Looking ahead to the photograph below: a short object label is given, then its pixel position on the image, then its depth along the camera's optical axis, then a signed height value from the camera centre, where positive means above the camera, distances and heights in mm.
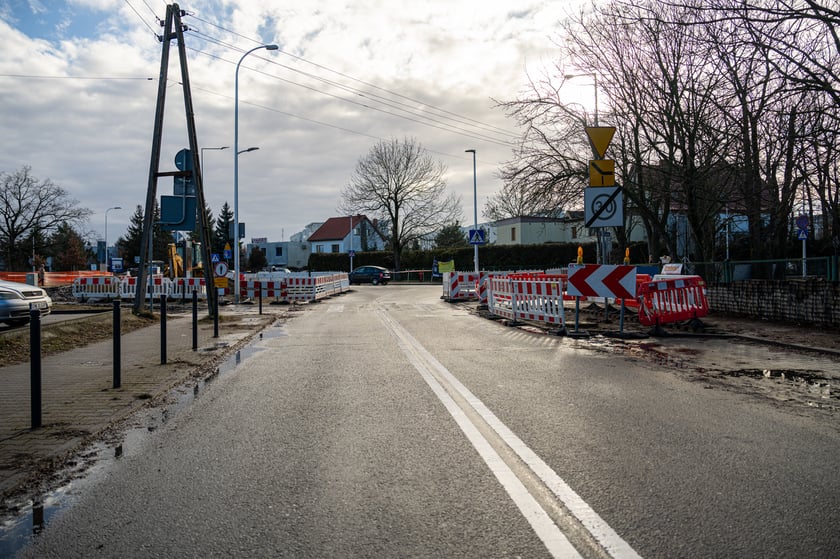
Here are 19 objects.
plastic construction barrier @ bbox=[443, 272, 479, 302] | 28125 -769
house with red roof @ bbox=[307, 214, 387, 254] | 91500 +4740
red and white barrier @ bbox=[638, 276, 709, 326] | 14508 -792
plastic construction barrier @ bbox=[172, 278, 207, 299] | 29862 -838
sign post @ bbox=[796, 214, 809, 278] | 22441 +1518
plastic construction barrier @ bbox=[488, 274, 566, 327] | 15133 -843
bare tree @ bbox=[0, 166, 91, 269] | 63625 +5244
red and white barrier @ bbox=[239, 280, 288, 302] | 30516 -1006
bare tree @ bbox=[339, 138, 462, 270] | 60188 +6595
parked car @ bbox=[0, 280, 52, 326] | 13039 -657
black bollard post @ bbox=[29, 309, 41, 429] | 5707 -864
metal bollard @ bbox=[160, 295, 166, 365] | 9734 -921
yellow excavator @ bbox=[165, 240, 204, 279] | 34641 +463
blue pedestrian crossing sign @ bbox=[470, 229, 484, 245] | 31172 +1557
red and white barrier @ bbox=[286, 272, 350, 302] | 30219 -923
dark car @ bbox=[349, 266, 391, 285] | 53562 -568
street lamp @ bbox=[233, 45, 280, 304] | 29438 +4867
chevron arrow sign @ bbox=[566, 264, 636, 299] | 13234 -296
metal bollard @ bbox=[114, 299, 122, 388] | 7534 -1050
